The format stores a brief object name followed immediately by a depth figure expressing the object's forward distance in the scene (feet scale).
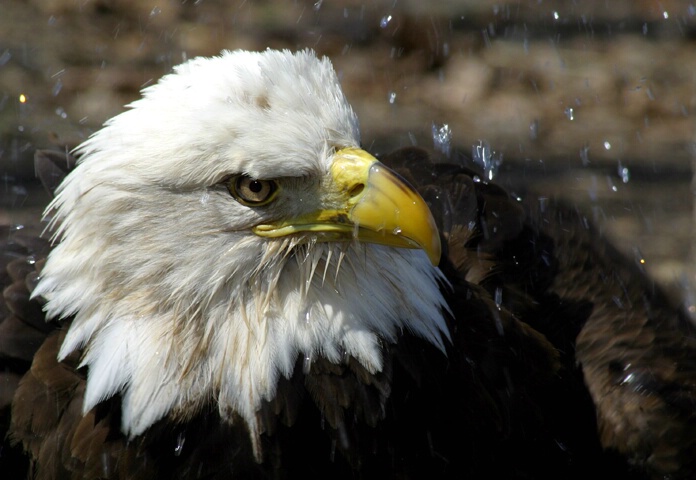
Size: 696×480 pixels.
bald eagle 16.07
